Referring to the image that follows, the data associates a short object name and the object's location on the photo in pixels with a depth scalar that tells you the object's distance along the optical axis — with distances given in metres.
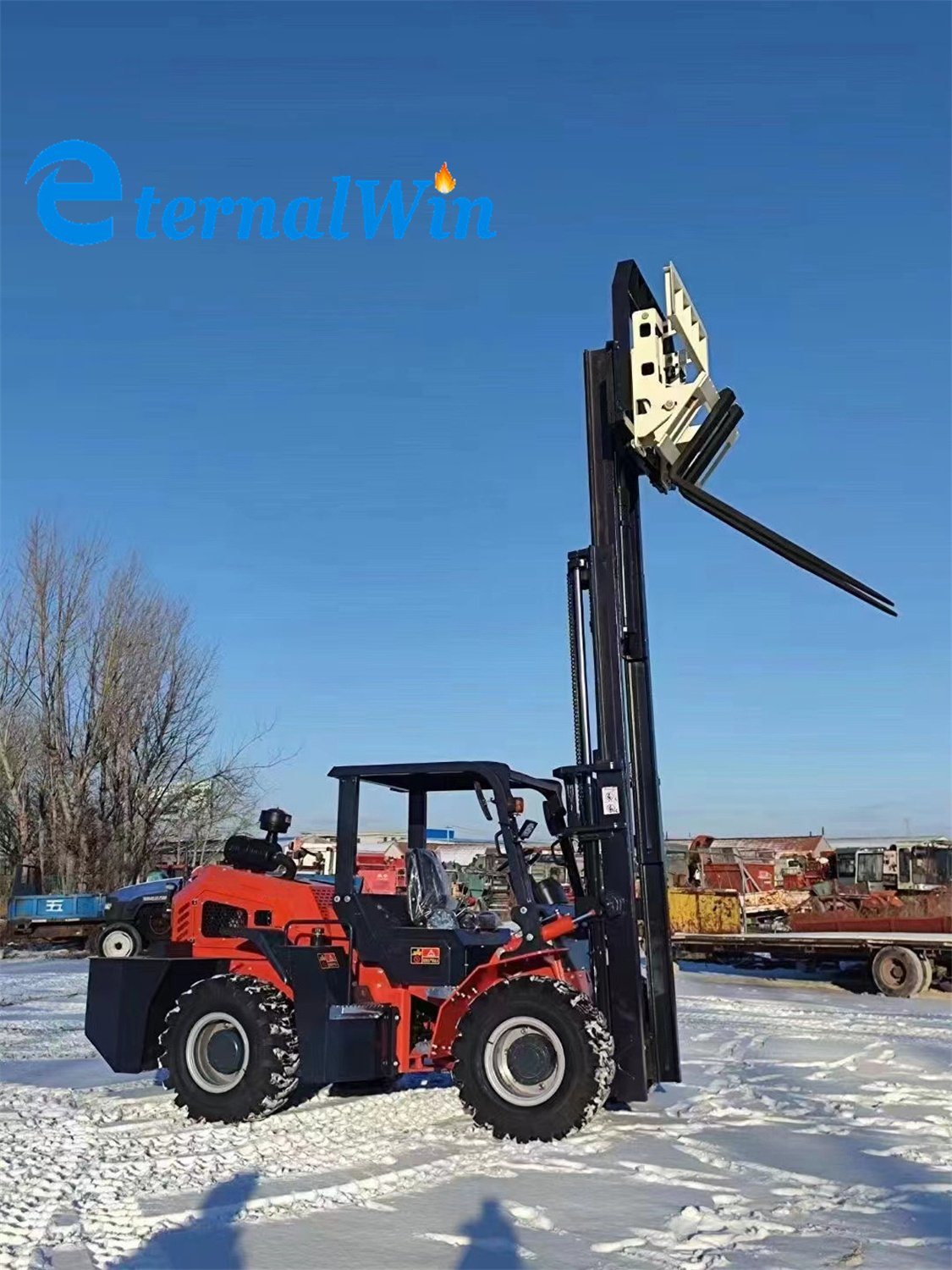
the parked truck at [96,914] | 17.69
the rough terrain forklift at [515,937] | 6.50
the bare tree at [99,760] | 30.06
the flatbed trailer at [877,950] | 15.98
